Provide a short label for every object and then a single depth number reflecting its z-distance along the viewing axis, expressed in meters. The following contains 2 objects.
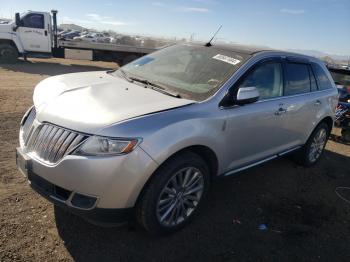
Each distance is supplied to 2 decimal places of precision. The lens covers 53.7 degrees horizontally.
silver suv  2.71
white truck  16.17
